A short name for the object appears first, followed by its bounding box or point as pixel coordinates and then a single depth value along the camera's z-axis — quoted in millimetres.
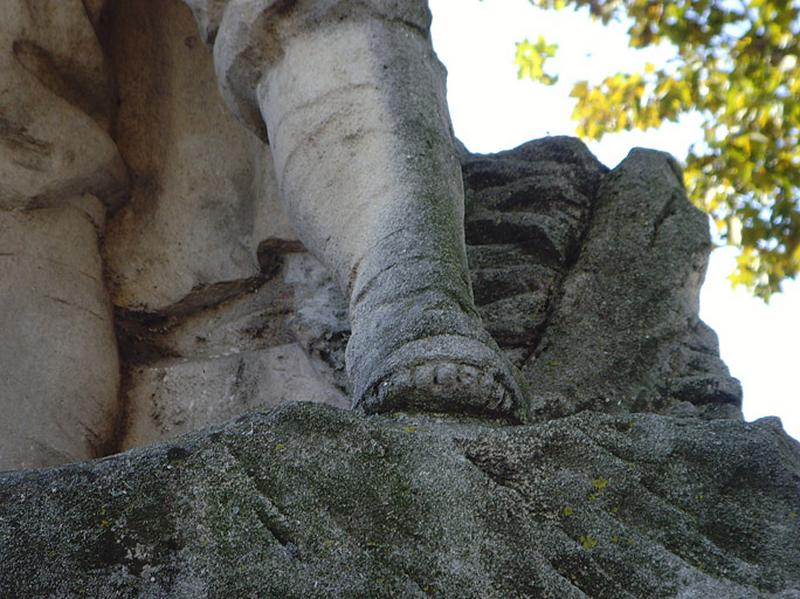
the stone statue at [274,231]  4261
